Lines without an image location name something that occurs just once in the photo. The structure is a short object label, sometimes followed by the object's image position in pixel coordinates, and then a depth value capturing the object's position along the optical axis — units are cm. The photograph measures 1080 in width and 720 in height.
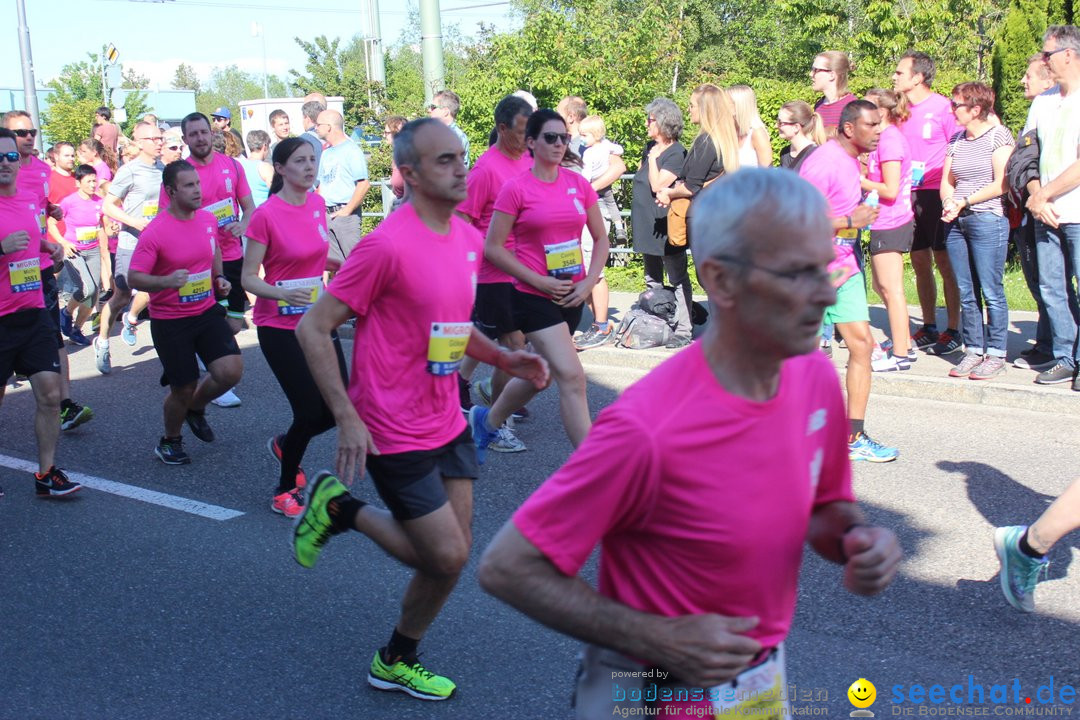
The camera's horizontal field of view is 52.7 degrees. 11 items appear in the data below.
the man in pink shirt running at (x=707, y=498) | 179
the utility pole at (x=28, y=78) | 2366
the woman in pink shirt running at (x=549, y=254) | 580
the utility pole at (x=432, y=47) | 1388
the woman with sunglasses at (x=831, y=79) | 898
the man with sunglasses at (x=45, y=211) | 777
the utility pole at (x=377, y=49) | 2153
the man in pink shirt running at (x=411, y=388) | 362
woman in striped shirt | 771
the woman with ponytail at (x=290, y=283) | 560
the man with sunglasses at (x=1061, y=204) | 692
